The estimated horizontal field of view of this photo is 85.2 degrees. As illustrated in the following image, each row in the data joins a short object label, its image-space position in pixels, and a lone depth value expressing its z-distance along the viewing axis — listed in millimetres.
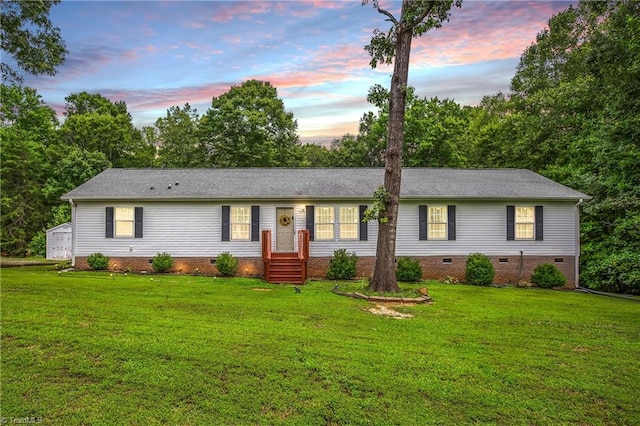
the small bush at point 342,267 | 13562
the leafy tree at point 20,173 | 23656
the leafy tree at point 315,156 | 32500
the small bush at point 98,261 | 13703
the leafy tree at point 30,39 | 10117
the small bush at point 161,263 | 13750
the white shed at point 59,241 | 20156
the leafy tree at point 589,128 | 11719
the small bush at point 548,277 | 13887
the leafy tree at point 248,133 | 29328
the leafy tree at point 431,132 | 26016
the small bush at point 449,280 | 13850
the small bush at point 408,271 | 13508
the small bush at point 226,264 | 13570
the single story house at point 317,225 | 14062
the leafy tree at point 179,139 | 30734
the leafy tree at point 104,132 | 30641
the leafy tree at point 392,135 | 10234
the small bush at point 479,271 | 13656
